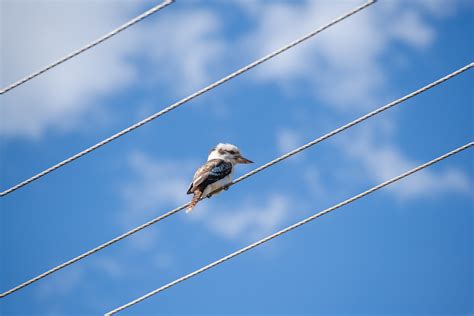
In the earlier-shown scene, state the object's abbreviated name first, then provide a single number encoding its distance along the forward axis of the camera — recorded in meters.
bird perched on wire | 16.91
